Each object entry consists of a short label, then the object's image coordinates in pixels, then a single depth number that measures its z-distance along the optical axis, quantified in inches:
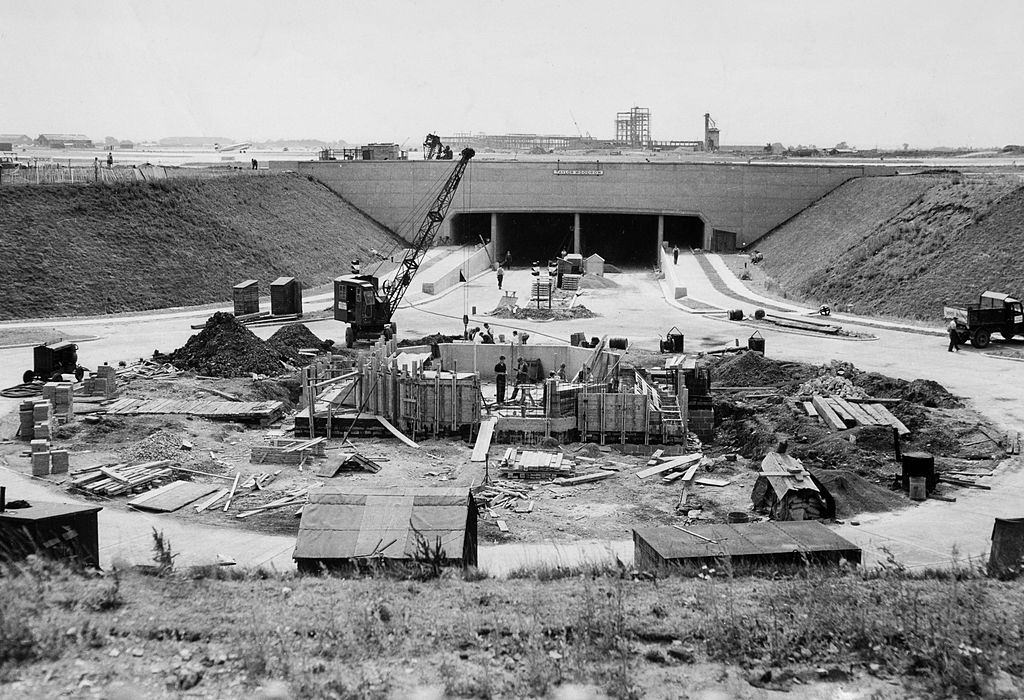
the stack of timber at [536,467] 885.2
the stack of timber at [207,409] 1044.5
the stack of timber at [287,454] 923.4
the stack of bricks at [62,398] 995.3
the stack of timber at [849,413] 960.3
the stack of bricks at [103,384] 1098.1
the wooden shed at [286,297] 1678.2
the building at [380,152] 3011.8
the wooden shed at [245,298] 1664.6
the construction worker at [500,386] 1115.3
